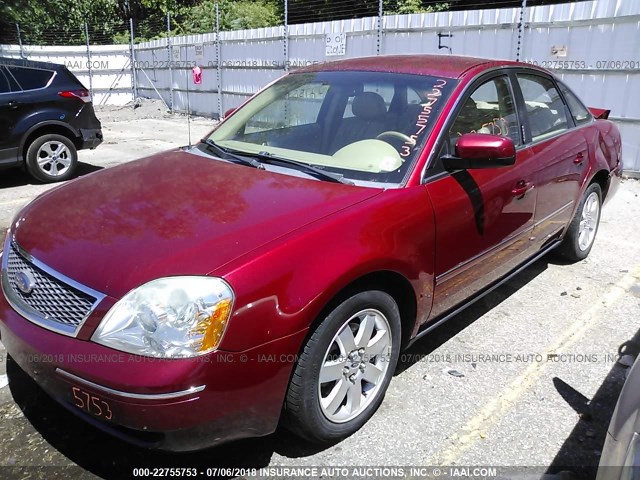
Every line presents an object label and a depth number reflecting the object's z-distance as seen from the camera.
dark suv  7.12
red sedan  2.01
